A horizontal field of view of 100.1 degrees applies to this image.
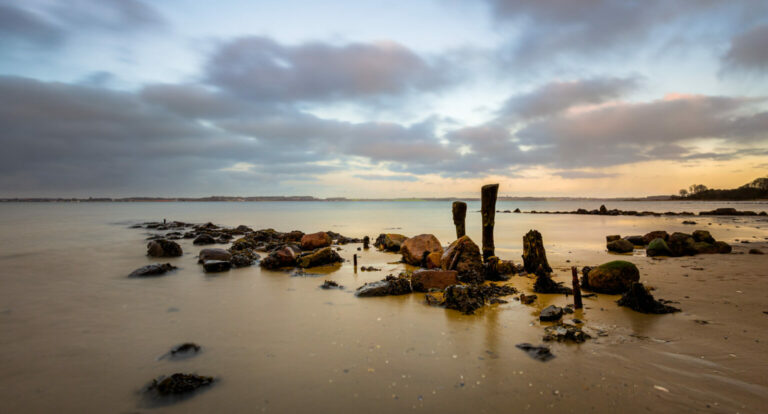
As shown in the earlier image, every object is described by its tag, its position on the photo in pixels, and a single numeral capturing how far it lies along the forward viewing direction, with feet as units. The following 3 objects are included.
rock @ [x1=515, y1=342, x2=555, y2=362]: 20.50
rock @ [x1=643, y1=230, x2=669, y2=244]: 67.36
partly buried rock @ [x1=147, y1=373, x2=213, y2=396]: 17.51
